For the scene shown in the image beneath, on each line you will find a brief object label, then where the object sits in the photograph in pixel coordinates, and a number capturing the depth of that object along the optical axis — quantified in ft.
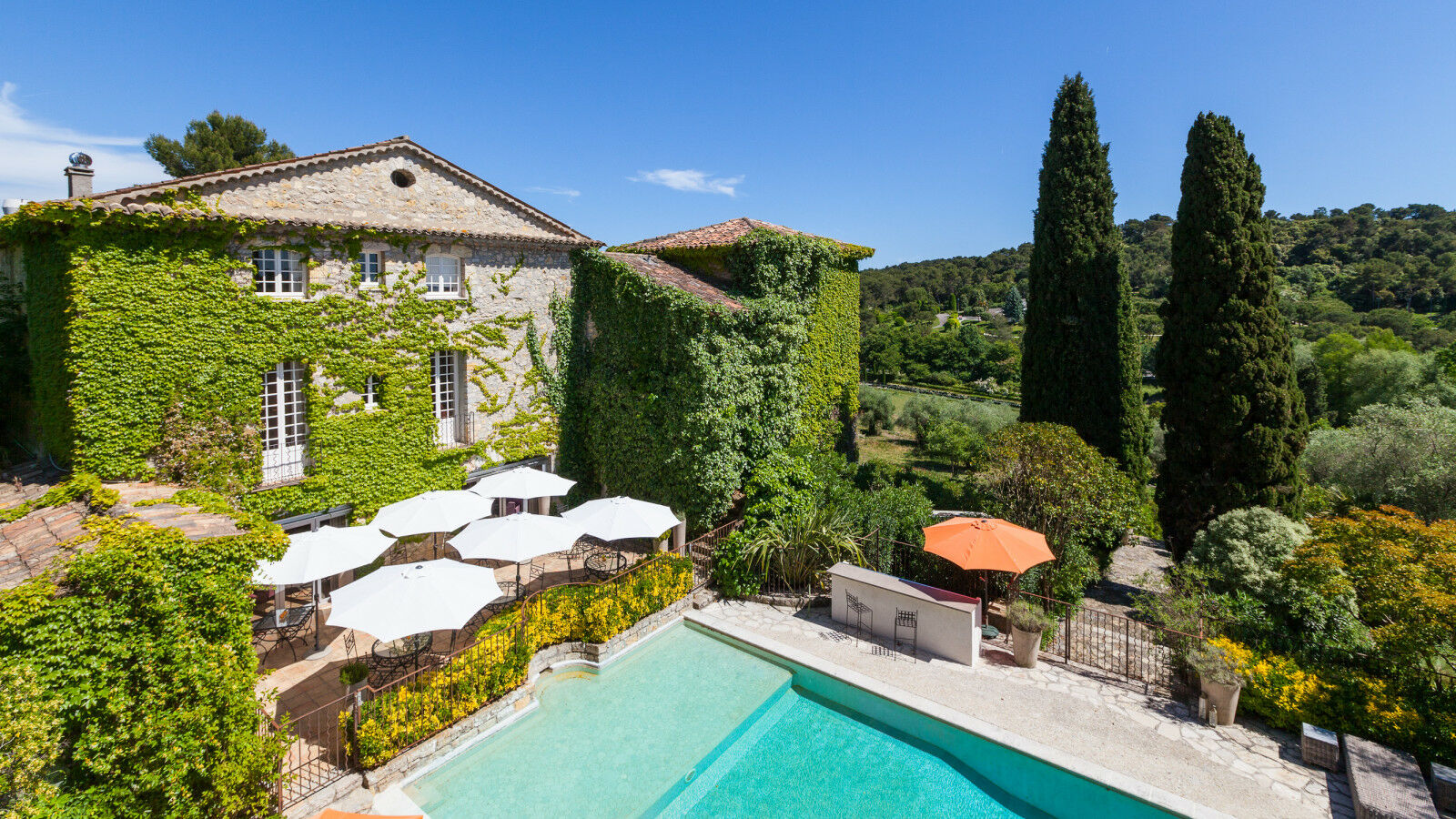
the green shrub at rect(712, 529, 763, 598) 50.14
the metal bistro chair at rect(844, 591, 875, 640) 45.07
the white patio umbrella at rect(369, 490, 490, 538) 43.29
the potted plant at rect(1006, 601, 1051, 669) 40.59
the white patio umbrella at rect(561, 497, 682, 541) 45.62
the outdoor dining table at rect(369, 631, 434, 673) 35.91
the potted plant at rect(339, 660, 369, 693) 32.65
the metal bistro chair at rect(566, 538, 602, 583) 55.06
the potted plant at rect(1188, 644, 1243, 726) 34.42
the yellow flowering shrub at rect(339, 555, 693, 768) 29.66
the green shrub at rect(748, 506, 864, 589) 50.52
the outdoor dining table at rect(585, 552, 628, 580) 50.52
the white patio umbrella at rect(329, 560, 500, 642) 30.55
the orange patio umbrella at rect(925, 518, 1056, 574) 40.83
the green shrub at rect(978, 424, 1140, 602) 49.93
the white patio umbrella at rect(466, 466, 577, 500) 50.24
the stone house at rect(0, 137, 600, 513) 40.50
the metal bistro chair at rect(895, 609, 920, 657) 43.09
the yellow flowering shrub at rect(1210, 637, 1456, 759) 30.32
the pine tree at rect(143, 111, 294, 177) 117.80
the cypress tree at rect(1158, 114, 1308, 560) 58.18
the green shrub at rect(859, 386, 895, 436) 166.29
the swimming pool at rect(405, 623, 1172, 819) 29.14
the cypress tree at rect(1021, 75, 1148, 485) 72.90
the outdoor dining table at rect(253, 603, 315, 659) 40.27
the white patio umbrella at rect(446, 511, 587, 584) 40.81
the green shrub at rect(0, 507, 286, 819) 21.45
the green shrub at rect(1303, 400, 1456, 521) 62.64
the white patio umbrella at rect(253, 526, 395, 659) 36.40
